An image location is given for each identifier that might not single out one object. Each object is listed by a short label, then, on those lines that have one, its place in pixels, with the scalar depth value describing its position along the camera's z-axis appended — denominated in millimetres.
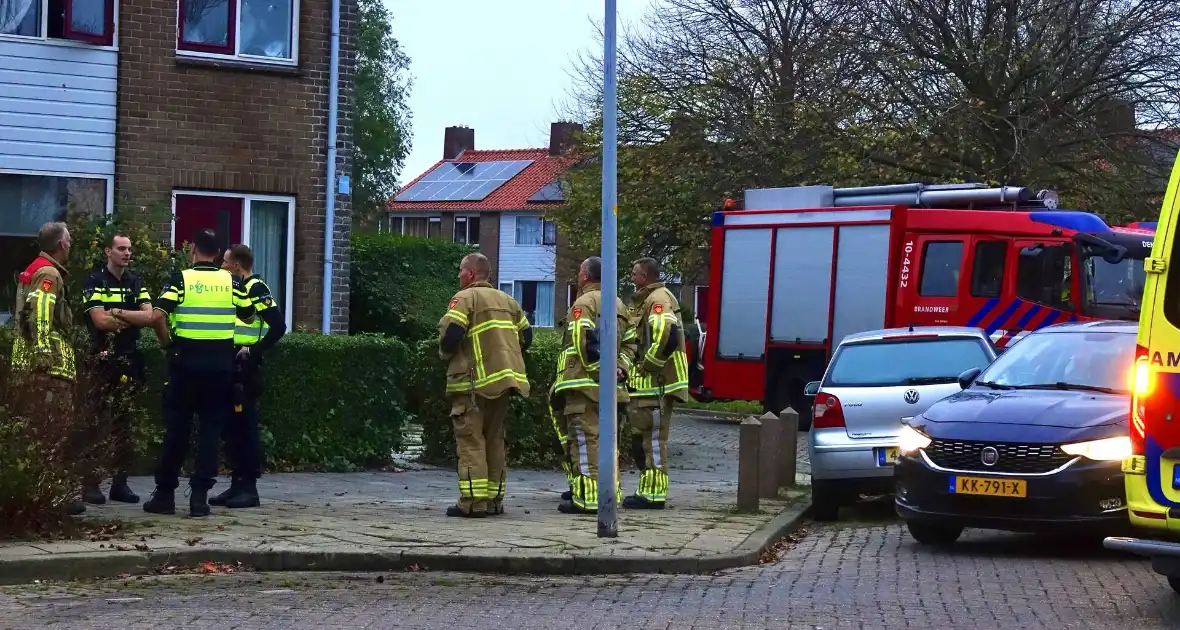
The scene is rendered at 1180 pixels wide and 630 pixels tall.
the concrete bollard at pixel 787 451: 14867
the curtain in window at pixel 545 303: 72188
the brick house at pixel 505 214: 72812
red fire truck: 19984
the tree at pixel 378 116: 61688
